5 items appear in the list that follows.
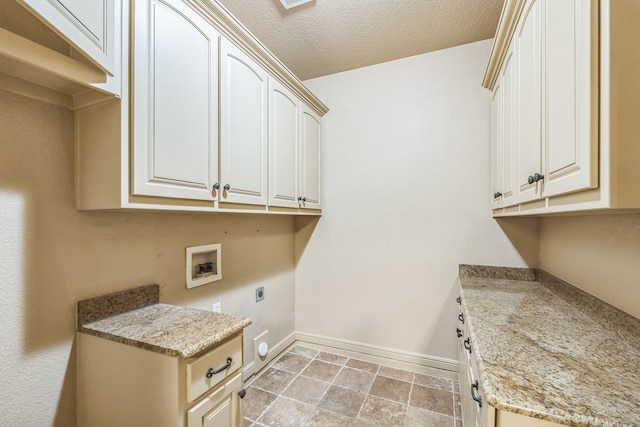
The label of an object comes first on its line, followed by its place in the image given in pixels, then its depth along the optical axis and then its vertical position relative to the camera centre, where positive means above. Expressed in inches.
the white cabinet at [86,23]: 26.5 +20.6
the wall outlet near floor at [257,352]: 82.5 -41.9
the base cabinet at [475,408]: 25.3 -23.4
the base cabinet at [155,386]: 36.7 -25.2
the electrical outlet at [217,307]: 69.3 -23.8
